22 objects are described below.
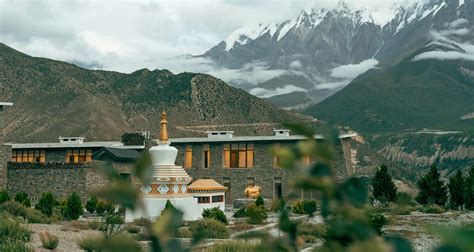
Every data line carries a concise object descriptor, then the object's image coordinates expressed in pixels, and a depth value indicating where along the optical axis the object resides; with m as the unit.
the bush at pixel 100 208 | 23.04
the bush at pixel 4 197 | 21.62
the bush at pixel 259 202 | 26.44
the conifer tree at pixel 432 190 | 29.19
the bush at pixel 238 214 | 24.31
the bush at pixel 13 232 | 11.87
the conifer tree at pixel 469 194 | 28.58
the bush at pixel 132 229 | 16.39
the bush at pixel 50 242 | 11.73
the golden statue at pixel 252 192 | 31.38
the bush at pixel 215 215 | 20.82
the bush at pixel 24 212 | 18.20
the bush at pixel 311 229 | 14.65
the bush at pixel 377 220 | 12.16
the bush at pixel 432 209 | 25.39
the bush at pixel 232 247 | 10.59
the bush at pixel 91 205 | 24.89
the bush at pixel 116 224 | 15.72
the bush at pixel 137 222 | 17.97
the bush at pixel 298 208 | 25.49
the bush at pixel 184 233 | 15.62
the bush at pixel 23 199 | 22.69
